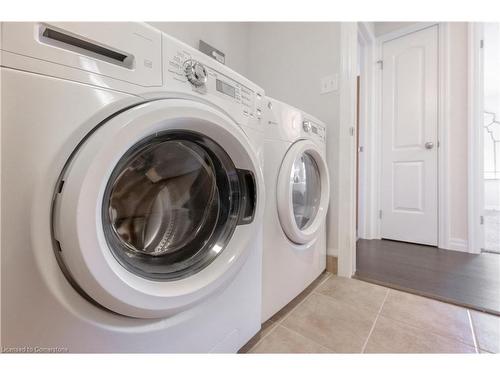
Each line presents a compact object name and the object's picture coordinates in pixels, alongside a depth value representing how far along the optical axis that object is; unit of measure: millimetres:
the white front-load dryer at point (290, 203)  770
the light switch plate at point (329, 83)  1168
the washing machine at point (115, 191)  308
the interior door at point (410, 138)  1756
